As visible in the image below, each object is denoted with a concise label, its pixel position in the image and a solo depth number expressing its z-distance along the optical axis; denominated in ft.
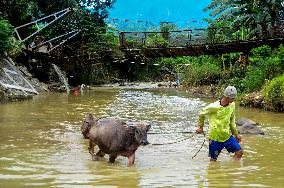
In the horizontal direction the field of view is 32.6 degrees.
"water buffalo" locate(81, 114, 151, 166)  22.94
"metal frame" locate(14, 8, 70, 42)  86.31
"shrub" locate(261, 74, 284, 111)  53.01
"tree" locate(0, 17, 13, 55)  66.03
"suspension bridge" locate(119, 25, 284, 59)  86.53
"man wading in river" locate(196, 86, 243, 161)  24.43
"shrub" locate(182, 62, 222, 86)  91.20
